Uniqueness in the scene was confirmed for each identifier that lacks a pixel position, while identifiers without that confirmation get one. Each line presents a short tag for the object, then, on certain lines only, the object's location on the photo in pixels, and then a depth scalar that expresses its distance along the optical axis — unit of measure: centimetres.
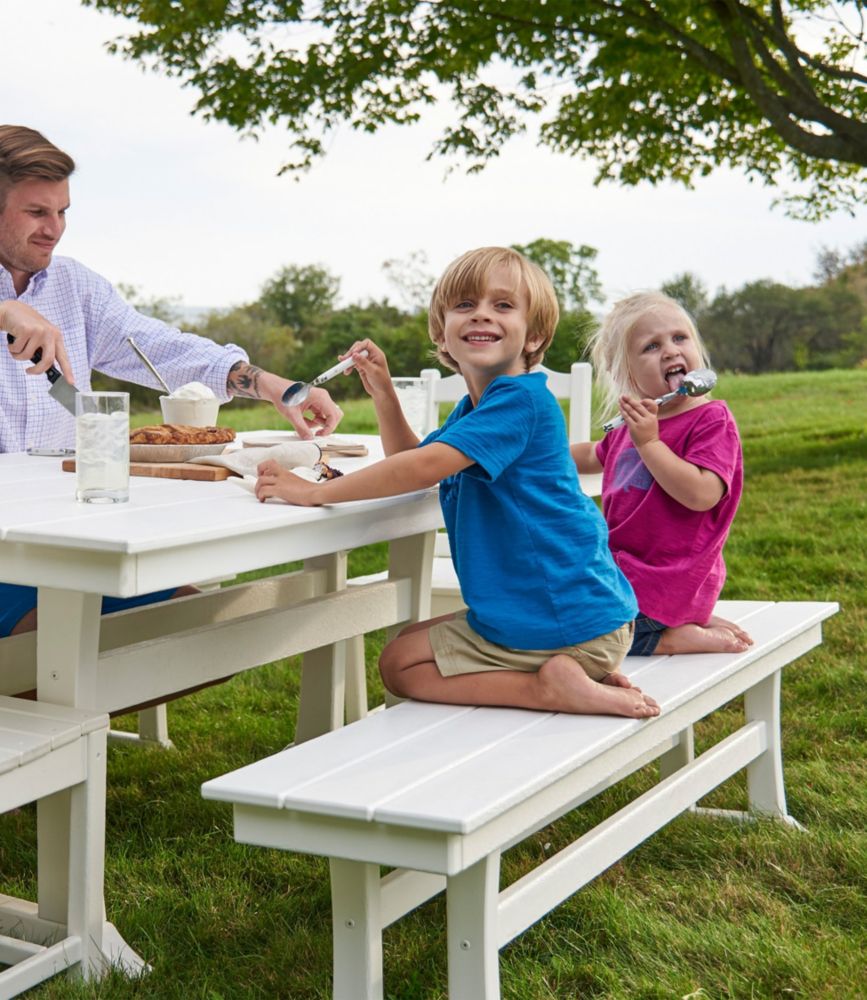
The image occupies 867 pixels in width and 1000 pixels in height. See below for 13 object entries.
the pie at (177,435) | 269
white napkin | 244
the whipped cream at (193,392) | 288
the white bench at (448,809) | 170
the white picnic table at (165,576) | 190
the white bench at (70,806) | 198
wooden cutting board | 252
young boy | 215
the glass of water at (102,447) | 209
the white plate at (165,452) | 266
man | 306
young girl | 263
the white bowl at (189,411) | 288
